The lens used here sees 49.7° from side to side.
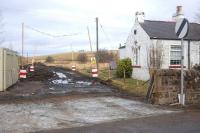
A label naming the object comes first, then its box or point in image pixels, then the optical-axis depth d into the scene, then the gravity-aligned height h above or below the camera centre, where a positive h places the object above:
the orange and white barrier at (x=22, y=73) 15.20 -0.49
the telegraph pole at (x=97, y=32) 23.77 +3.73
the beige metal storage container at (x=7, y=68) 11.74 -0.11
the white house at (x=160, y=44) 17.13 +1.74
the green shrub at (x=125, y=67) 18.14 -0.10
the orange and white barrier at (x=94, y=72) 18.10 -0.56
